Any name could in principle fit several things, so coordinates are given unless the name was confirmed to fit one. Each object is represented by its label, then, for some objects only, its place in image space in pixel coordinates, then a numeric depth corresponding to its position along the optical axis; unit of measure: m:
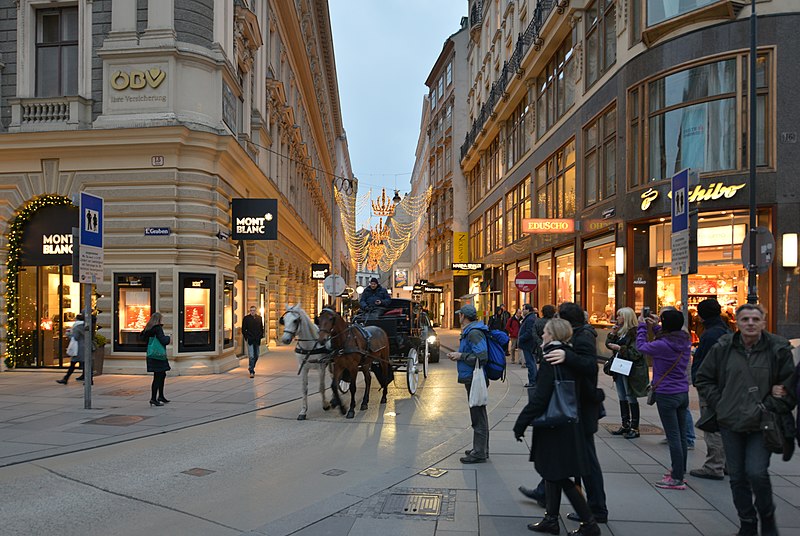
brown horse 10.20
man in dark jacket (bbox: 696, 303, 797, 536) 4.52
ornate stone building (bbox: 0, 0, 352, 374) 15.73
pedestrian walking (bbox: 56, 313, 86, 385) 13.70
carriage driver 14.01
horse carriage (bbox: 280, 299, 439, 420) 10.17
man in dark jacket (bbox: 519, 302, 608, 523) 4.73
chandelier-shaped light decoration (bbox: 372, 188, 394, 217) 34.16
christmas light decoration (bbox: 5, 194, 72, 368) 16.61
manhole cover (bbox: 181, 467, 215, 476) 6.93
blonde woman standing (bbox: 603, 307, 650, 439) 8.12
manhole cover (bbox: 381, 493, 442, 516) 5.61
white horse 10.16
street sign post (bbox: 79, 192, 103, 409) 10.79
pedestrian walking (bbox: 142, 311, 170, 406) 11.03
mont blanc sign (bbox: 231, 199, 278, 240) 17.48
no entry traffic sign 20.80
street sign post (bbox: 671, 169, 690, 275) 7.77
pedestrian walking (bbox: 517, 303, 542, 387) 13.76
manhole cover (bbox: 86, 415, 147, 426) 9.71
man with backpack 7.14
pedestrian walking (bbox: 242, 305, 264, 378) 15.71
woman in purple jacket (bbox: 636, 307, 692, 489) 6.14
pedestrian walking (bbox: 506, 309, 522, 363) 19.47
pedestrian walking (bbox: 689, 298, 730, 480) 6.33
